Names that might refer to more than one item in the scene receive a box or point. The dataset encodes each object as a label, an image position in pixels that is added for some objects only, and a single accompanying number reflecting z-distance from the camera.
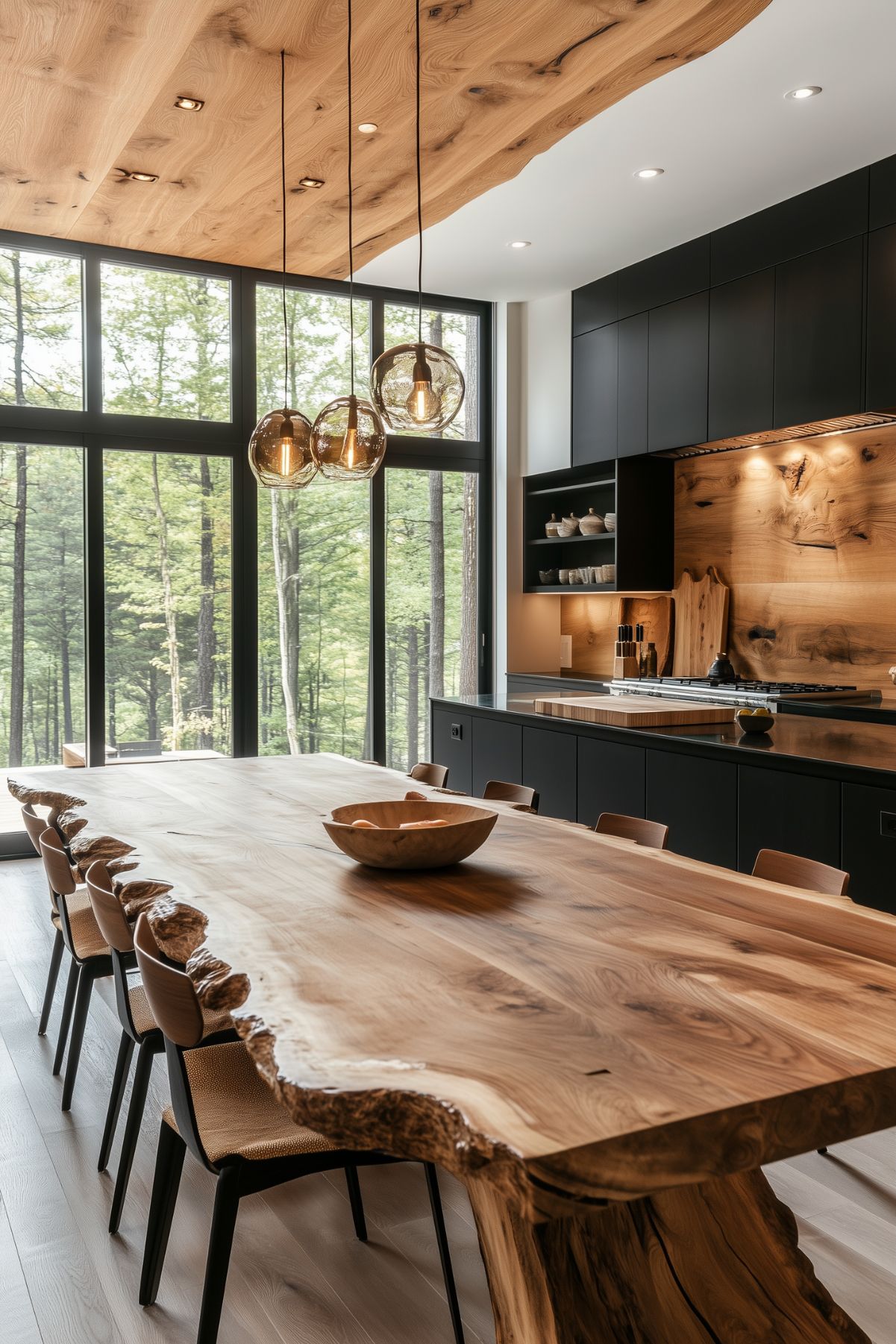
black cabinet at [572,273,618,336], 6.21
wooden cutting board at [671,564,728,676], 5.98
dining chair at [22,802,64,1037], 3.08
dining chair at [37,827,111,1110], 2.75
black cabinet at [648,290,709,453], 5.58
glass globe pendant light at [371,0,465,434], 2.76
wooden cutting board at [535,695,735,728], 4.04
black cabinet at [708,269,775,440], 5.16
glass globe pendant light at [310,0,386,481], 3.16
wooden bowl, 2.13
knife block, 6.20
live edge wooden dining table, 1.09
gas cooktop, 4.93
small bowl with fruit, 3.68
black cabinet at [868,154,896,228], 4.48
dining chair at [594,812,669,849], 2.72
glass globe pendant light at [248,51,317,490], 3.23
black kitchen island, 3.04
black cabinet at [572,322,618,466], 6.22
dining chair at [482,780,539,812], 3.31
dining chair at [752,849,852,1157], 2.25
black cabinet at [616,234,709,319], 5.56
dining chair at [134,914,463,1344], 1.67
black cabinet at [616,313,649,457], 5.97
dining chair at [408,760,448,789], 3.77
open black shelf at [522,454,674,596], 6.23
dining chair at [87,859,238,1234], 2.19
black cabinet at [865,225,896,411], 4.50
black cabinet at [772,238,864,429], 4.69
